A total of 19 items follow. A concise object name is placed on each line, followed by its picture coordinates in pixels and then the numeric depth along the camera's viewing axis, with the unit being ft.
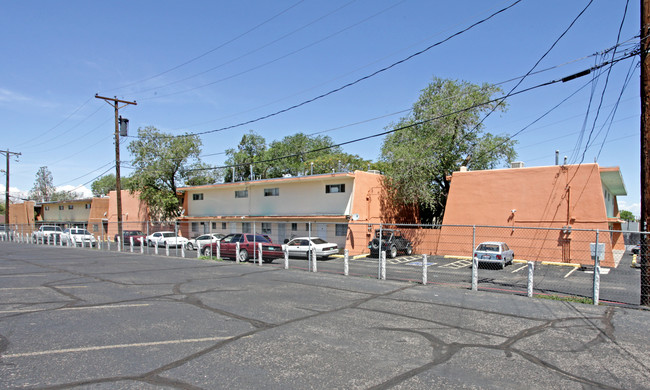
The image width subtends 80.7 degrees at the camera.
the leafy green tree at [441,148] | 95.30
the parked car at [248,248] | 62.20
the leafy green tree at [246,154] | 218.18
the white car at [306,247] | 70.03
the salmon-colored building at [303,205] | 88.69
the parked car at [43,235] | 112.56
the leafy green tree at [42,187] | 283.38
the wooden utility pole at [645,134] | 28.78
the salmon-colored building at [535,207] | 69.72
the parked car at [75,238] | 101.60
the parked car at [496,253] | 61.04
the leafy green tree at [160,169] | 128.26
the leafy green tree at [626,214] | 367.04
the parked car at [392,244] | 78.89
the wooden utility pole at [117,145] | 89.35
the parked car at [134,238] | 111.12
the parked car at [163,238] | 102.83
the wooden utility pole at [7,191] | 155.94
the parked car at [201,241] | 88.23
